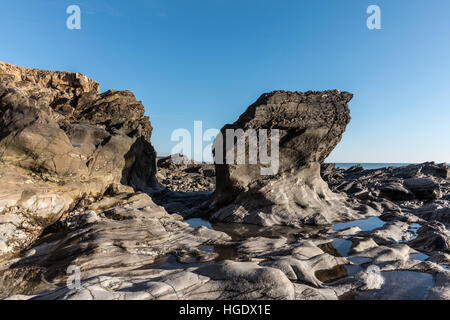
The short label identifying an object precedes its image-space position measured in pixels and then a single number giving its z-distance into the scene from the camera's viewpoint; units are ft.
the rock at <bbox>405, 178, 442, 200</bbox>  80.33
